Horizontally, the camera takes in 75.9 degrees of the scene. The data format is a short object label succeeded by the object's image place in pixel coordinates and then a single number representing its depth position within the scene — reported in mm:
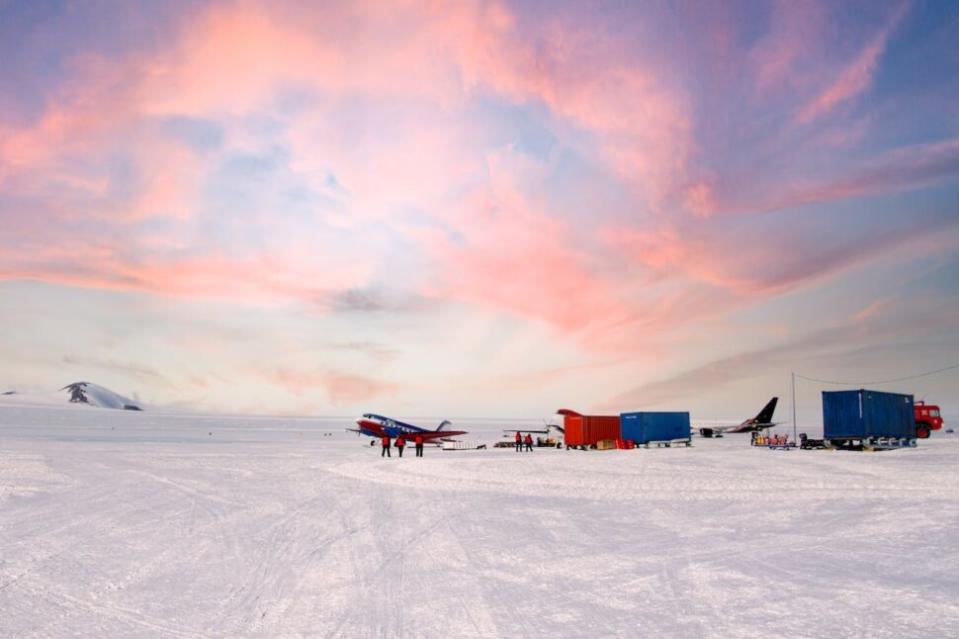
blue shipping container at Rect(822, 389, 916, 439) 46844
